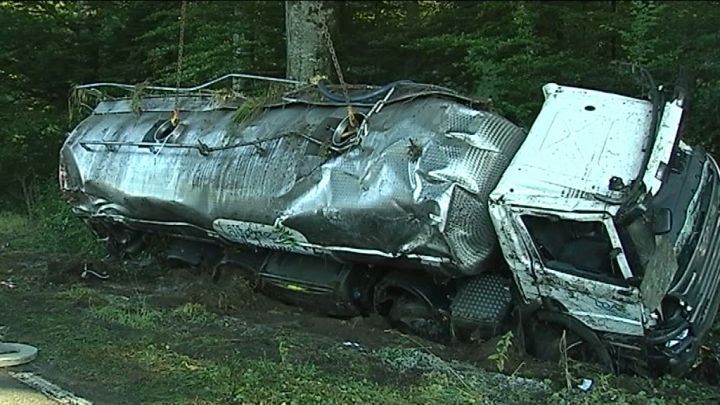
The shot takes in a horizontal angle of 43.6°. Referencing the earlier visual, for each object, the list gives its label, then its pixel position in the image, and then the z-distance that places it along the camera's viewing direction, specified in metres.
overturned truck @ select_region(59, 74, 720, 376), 6.99
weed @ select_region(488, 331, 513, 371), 7.07
